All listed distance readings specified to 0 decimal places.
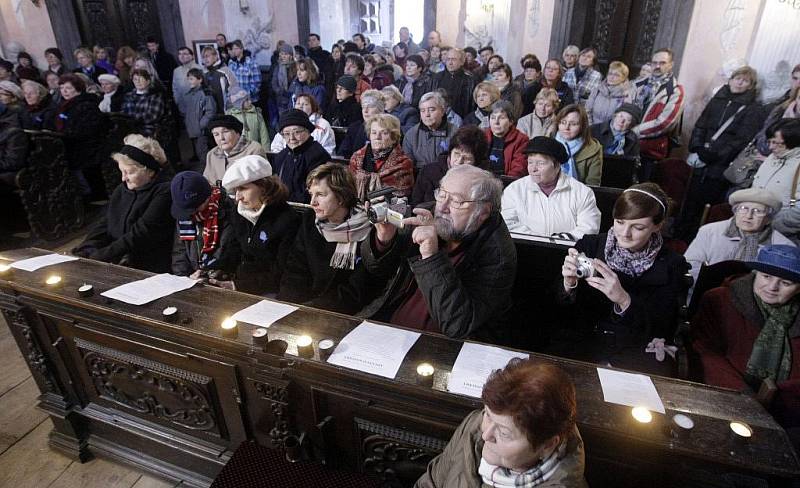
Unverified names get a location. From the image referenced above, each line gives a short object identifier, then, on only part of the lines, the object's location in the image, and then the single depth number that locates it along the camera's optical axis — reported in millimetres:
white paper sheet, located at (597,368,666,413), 1461
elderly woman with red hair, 1158
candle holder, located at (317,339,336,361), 1669
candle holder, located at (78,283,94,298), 2025
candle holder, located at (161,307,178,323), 1870
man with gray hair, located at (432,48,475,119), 6840
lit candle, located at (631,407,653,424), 1374
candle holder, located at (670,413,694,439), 1341
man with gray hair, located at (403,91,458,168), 4371
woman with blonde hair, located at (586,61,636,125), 5965
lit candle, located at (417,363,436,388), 1535
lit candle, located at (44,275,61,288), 2129
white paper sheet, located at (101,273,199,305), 2043
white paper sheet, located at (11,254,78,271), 2314
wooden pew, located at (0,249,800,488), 1375
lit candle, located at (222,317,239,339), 1768
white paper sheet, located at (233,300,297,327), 1899
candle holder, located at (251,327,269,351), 1687
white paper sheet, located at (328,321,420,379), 1626
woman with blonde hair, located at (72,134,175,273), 3074
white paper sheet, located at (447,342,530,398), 1525
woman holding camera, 2148
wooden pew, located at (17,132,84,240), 4750
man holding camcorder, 1827
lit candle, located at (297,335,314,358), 1673
